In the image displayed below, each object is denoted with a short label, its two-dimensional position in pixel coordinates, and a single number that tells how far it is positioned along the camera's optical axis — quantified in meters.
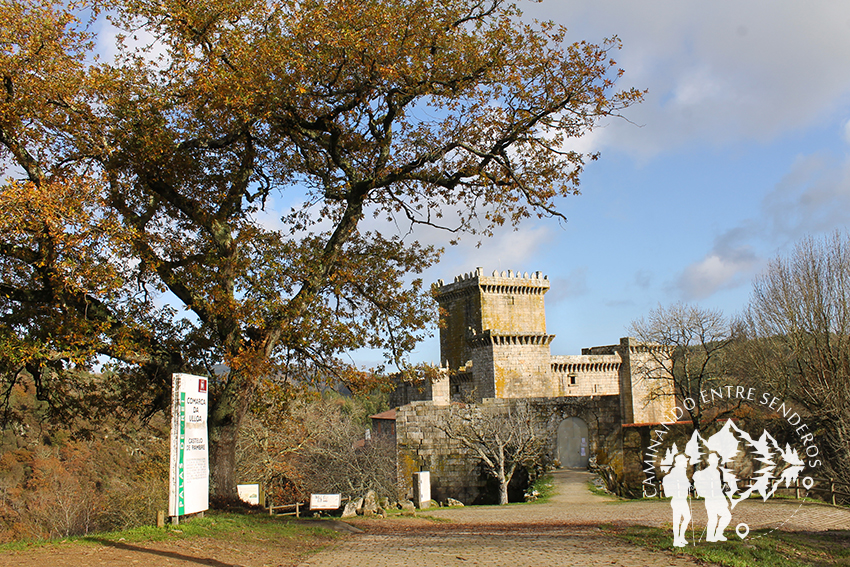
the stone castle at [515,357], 46.03
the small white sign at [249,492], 16.62
